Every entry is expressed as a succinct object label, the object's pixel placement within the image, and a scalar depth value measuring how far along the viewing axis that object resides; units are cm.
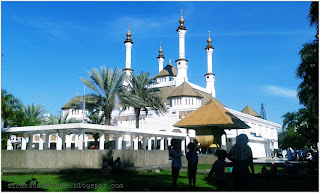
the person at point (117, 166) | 1375
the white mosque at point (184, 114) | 4006
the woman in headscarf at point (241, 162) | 624
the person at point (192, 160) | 890
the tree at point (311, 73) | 1706
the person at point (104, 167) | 1331
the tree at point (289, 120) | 6190
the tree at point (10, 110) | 2077
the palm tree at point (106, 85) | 2530
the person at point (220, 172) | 661
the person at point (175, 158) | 905
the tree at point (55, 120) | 3538
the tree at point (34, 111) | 3984
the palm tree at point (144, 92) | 2912
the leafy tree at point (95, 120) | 3347
